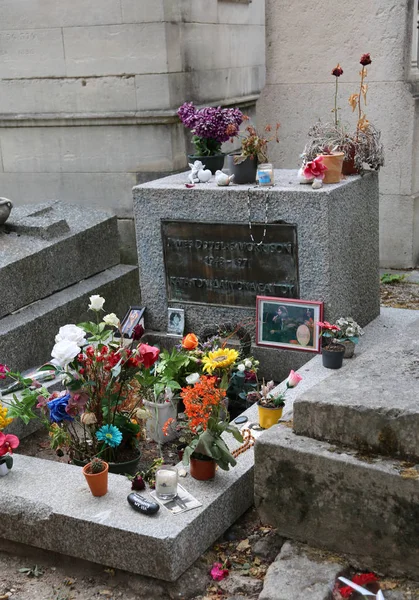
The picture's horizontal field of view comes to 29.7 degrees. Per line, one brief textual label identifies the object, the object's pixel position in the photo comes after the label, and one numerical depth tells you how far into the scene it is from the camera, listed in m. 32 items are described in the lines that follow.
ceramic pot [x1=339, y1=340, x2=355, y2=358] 5.33
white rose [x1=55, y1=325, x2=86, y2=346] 4.28
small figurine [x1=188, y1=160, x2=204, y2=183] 6.04
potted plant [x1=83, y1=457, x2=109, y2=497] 3.86
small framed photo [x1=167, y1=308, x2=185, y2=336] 6.12
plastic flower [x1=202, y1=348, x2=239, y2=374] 4.57
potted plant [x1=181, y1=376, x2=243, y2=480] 3.92
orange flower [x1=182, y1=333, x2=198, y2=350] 4.88
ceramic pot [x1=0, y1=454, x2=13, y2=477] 4.20
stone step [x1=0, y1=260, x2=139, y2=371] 5.61
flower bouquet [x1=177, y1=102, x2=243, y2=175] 6.10
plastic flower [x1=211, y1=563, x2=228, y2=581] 3.63
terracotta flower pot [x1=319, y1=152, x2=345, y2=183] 5.48
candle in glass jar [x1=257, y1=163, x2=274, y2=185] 5.62
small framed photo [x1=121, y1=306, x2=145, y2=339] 6.11
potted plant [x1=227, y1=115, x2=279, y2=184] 5.76
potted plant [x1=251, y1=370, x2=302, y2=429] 4.57
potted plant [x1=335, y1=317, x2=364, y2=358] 5.30
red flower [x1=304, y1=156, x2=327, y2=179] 5.43
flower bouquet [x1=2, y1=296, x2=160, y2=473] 4.29
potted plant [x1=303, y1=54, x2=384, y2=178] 5.80
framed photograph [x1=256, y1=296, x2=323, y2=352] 5.52
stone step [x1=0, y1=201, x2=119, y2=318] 5.91
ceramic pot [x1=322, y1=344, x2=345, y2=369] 5.16
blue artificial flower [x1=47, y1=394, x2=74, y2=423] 4.29
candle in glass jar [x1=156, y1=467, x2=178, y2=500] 3.78
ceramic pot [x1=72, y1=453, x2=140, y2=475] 4.40
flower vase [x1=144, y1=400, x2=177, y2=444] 4.87
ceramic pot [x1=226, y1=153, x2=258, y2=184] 5.76
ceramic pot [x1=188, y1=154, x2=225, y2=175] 6.25
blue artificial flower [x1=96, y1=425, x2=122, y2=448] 4.24
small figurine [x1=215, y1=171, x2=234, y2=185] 5.74
